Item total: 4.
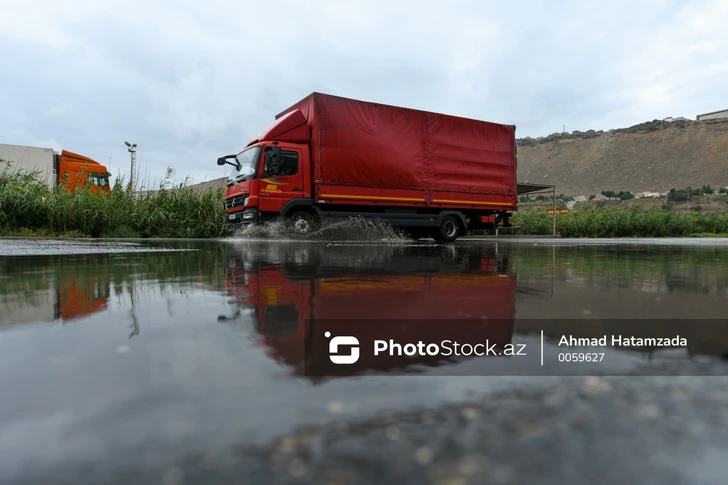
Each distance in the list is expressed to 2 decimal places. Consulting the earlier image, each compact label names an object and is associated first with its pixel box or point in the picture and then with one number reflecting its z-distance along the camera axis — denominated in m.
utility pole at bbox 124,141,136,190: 27.43
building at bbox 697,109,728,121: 102.88
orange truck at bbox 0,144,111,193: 21.00
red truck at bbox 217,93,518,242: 11.01
